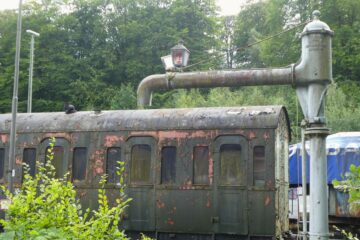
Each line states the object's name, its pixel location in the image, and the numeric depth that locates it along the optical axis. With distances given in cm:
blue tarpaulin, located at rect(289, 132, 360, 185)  1702
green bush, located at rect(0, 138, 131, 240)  467
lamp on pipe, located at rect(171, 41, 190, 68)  1002
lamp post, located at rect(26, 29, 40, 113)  2575
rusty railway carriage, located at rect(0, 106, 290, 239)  1119
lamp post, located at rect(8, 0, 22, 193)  1305
